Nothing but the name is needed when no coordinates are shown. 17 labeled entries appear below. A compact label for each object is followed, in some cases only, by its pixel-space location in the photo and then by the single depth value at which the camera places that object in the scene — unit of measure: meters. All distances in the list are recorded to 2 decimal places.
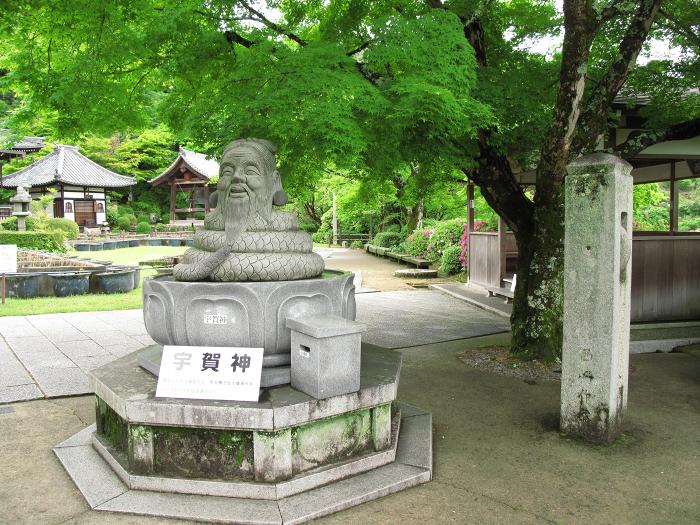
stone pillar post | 4.20
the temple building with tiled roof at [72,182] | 36.47
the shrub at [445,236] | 18.83
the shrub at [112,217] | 40.20
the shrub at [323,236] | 37.53
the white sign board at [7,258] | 11.52
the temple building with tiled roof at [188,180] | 41.38
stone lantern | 25.09
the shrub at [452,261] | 17.25
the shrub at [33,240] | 21.70
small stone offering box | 3.73
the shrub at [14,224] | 25.44
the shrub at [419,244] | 21.00
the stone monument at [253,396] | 3.53
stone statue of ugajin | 4.38
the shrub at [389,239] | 25.86
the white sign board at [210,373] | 3.73
